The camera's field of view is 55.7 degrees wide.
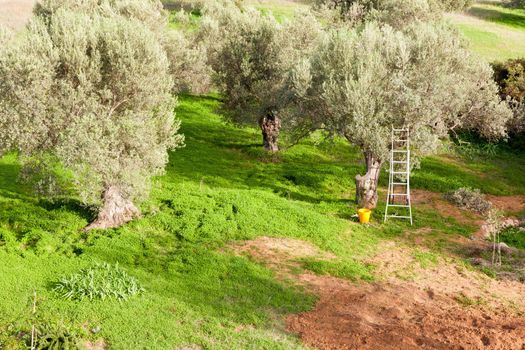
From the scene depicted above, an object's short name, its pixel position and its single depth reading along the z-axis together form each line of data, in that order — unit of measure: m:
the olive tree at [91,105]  23.16
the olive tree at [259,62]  39.94
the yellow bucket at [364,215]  28.44
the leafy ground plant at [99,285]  19.06
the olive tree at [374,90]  29.09
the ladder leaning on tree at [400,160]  29.42
